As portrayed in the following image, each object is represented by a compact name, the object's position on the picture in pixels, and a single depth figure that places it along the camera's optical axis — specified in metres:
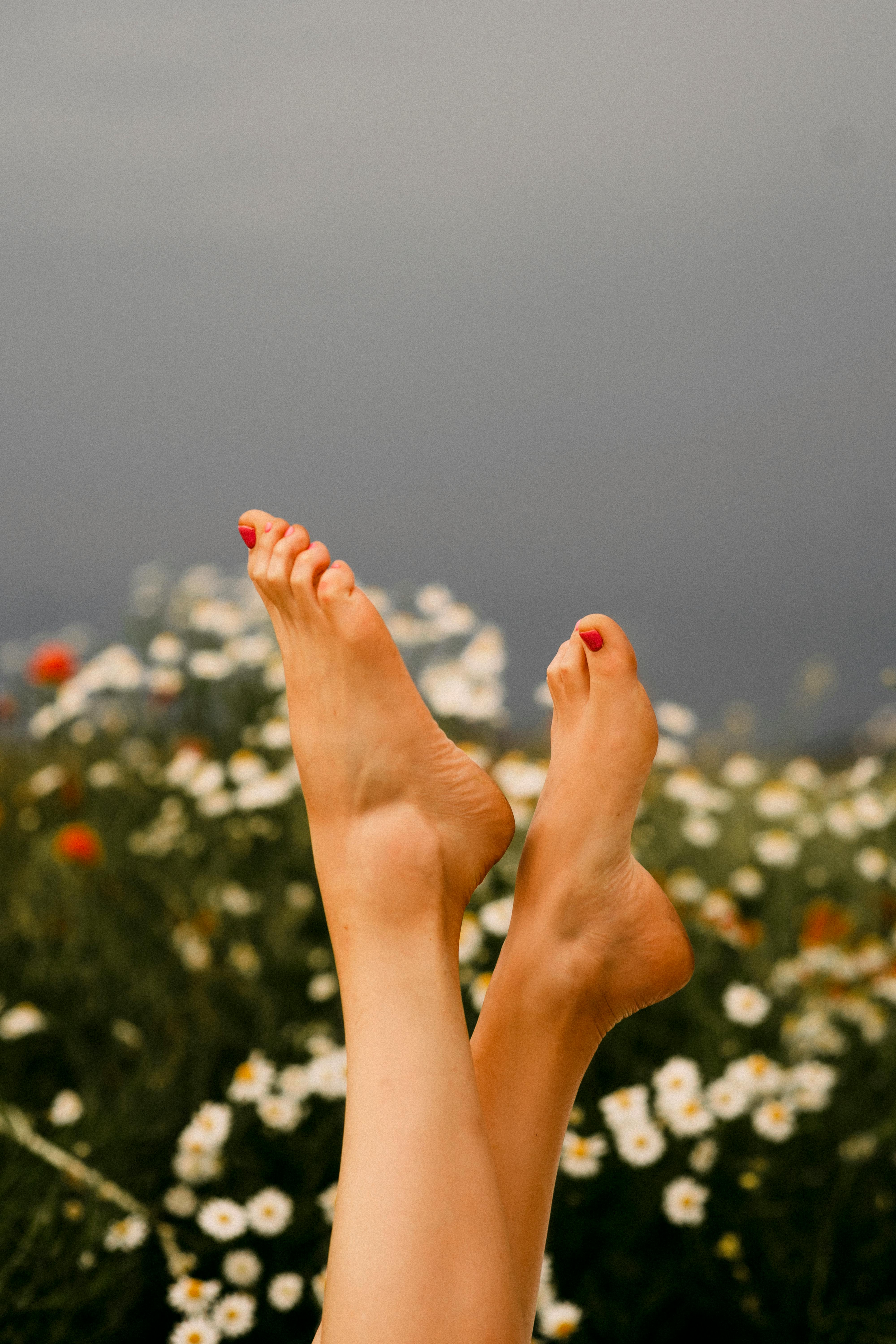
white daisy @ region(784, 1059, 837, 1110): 1.88
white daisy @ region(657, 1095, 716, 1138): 1.71
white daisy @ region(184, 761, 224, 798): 2.59
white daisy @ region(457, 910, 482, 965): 2.00
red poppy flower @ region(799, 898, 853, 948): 2.39
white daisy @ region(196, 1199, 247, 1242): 1.56
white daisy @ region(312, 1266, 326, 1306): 1.58
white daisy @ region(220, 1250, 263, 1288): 1.62
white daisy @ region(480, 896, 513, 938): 1.96
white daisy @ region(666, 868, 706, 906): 2.35
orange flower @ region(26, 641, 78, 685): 3.10
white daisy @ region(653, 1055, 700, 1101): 1.76
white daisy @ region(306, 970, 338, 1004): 2.22
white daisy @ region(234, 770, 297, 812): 2.46
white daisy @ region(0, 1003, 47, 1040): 2.05
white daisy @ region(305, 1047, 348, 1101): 1.83
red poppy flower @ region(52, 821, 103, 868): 2.57
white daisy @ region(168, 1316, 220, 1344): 1.42
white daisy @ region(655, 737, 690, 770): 2.70
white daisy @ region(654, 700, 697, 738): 2.76
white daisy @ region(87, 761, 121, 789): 3.23
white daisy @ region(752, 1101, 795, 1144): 1.77
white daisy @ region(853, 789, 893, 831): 2.50
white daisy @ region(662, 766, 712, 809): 2.58
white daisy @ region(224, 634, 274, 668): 2.99
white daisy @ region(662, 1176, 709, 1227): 1.69
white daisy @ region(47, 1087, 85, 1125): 1.83
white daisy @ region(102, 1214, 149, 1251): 1.57
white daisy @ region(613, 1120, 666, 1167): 1.70
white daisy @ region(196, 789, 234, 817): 2.58
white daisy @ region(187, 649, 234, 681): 3.04
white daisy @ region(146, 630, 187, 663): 3.15
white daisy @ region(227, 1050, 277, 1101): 1.77
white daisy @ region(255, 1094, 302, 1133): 1.76
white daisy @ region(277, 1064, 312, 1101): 1.80
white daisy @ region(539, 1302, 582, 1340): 1.51
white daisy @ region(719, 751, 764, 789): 3.08
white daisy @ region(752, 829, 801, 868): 2.49
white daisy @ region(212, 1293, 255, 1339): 1.45
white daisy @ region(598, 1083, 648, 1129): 1.72
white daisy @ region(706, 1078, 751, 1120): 1.75
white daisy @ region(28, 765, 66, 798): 3.20
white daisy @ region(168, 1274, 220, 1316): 1.46
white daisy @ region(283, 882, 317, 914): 2.52
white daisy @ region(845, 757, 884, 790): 2.32
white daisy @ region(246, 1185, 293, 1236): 1.61
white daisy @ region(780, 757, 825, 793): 3.06
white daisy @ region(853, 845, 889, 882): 2.59
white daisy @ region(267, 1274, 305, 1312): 1.58
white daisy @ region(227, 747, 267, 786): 2.60
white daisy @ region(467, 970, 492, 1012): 1.96
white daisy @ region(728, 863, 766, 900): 2.58
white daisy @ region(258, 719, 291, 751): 2.64
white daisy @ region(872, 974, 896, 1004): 2.23
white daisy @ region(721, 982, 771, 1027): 1.98
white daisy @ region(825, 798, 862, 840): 2.57
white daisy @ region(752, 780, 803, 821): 2.66
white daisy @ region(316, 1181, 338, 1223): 1.70
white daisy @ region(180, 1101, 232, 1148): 1.70
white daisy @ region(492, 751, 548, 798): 2.32
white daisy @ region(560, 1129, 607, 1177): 1.71
